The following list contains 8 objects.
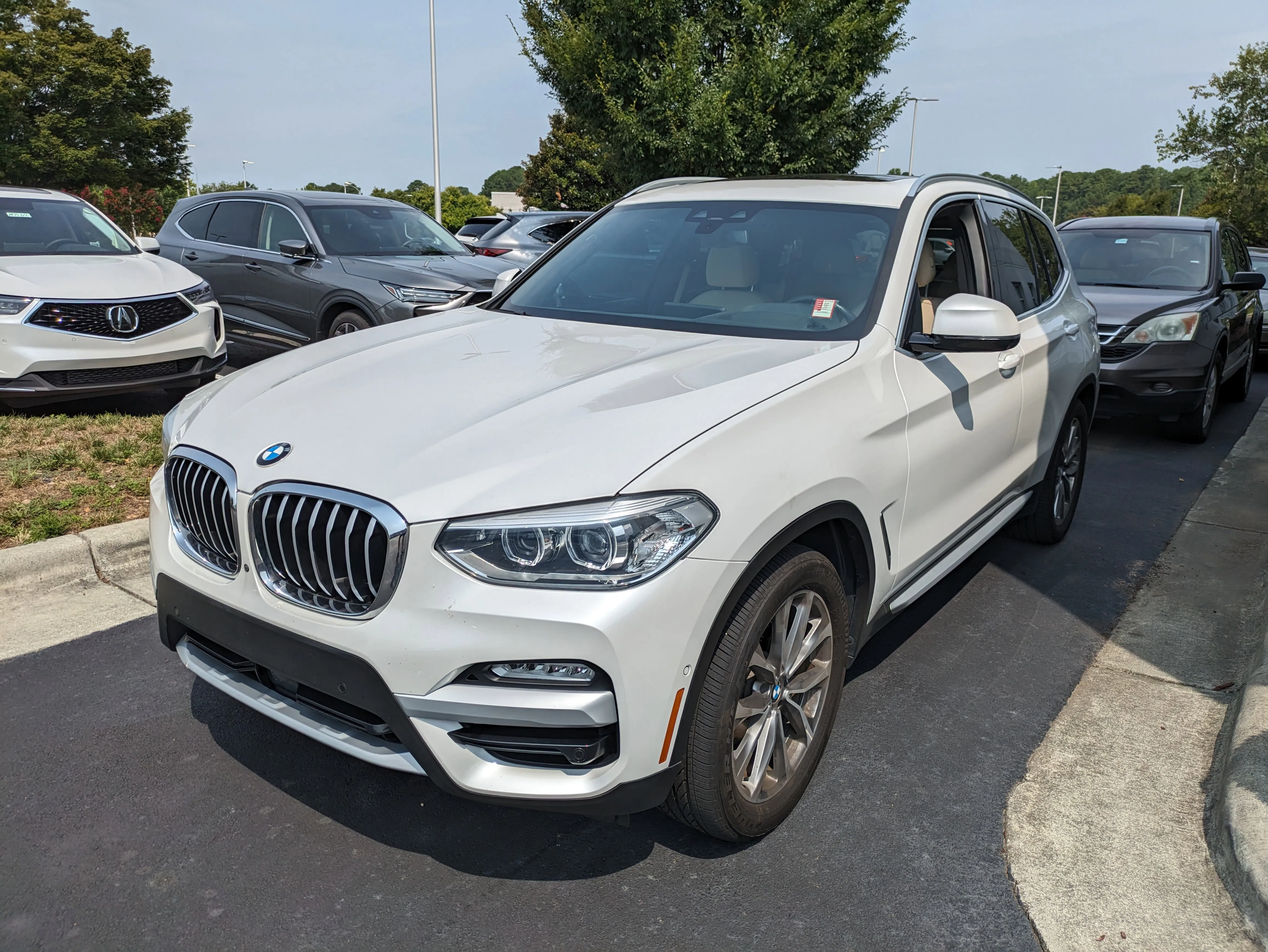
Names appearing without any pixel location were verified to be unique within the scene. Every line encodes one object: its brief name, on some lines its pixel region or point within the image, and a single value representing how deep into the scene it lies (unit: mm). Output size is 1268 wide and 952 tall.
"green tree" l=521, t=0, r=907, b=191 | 14758
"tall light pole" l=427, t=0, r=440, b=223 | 27047
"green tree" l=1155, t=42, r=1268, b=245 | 30969
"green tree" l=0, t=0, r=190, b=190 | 38188
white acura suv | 6340
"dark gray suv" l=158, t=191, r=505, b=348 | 8102
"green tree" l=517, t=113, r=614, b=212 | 34656
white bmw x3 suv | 2191
